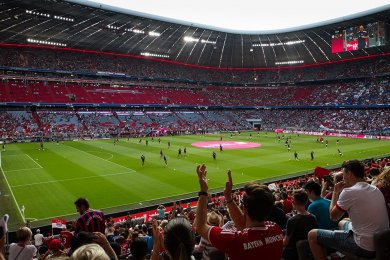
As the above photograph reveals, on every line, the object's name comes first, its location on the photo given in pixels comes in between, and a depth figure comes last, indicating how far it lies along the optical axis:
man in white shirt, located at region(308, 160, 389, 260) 4.51
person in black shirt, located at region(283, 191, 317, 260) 5.23
